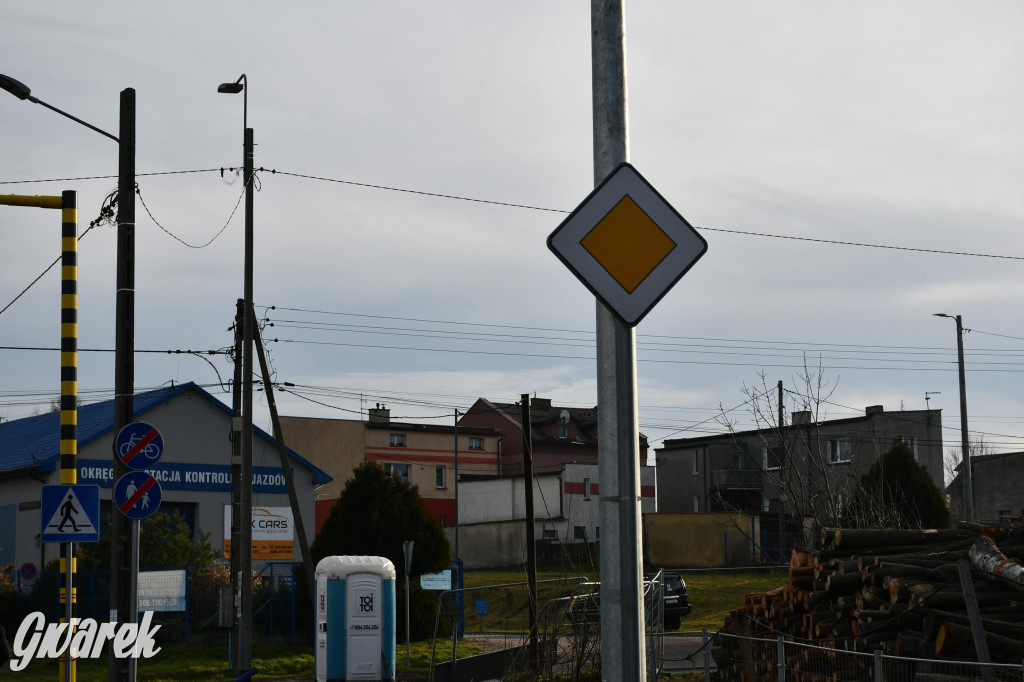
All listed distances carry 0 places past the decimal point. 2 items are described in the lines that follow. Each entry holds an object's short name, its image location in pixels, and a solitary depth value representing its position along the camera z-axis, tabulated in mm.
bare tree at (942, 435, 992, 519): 60150
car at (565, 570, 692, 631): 32156
